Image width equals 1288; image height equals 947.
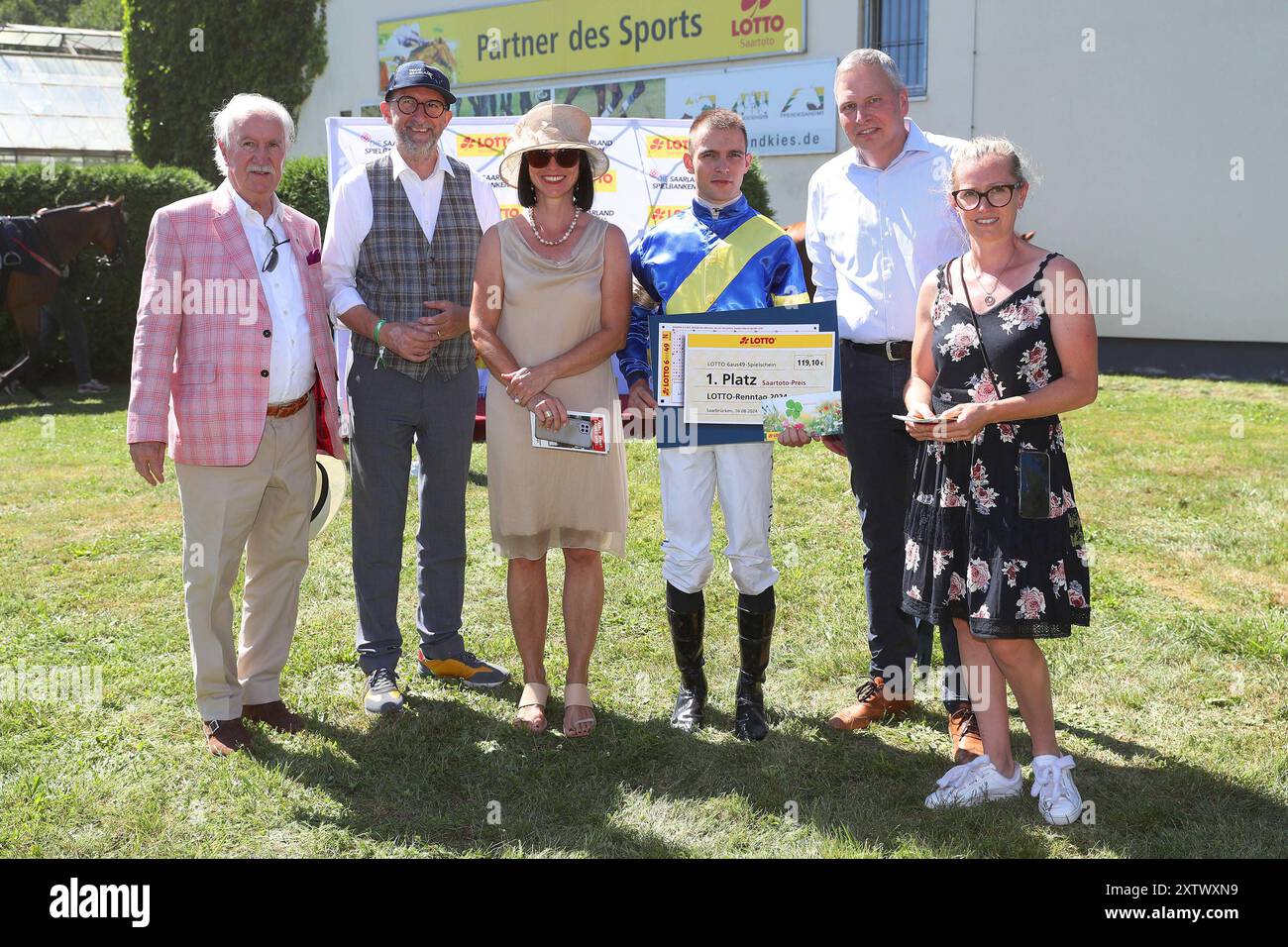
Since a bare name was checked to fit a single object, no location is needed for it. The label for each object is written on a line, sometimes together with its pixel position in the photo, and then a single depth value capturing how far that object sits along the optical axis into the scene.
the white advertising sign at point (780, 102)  16.91
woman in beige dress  3.98
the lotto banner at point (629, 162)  9.26
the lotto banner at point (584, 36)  17.42
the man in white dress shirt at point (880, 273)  4.00
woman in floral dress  3.32
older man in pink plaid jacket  3.89
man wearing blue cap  4.35
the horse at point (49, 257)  12.27
